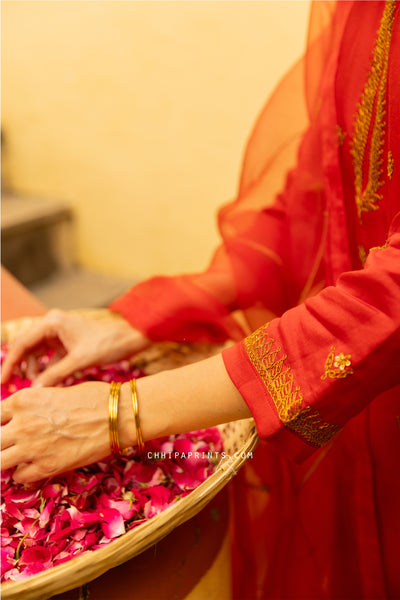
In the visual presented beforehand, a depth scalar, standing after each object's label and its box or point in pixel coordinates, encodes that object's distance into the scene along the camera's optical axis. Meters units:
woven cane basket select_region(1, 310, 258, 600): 0.36
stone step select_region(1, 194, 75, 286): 1.19
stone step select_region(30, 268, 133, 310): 1.31
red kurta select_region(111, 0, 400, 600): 0.44
